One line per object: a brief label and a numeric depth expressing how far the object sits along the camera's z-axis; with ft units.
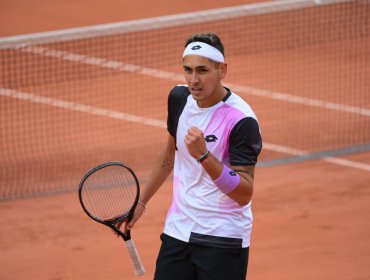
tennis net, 73.77
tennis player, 33.01
